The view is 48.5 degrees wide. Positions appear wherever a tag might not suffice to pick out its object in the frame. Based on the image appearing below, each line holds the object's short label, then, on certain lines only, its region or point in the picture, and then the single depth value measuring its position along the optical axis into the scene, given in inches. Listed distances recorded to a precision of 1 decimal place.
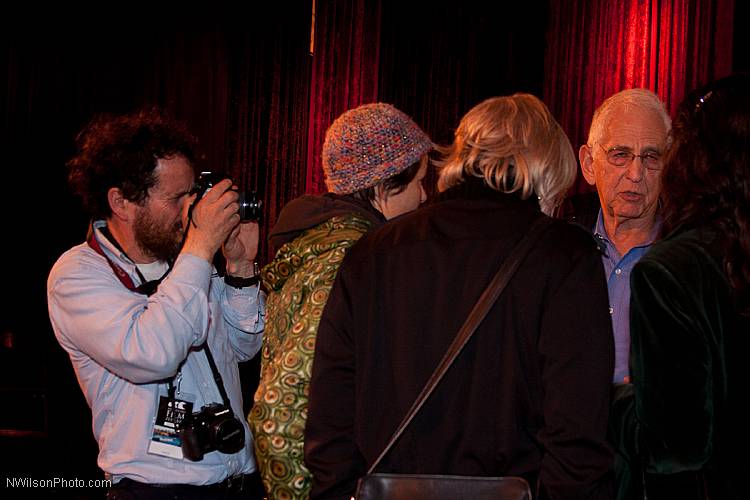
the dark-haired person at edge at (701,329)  59.7
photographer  83.1
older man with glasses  100.0
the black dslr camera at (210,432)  83.3
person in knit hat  72.9
